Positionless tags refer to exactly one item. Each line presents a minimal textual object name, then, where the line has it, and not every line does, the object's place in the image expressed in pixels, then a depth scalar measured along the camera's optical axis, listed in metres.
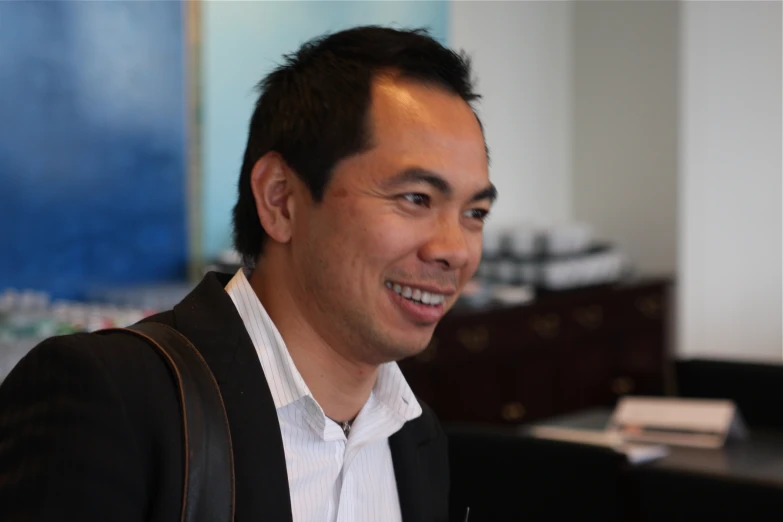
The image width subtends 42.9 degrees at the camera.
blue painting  3.26
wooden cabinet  4.00
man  1.15
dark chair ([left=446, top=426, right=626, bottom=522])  2.06
